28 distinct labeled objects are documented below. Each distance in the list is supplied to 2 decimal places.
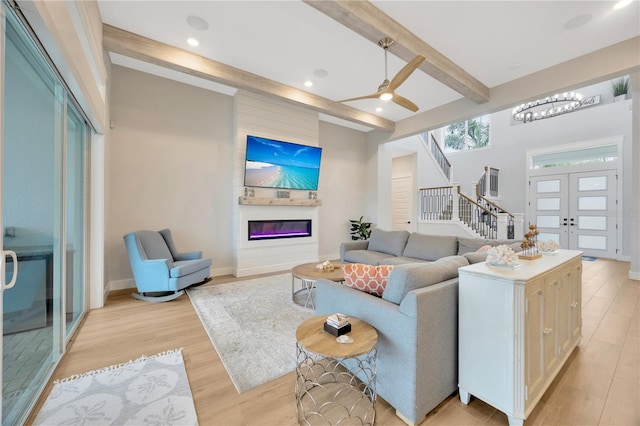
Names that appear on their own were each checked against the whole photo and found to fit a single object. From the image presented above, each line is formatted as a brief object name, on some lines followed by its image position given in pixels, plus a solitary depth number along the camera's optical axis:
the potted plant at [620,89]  6.39
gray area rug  2.09
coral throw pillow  1.91
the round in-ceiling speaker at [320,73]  4.17
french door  6.46
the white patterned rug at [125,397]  1.58
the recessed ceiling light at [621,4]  2.66
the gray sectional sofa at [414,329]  1.50
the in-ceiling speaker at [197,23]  3.07
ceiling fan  2.87
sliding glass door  1.50
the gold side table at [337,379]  1.46
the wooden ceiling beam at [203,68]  3.31
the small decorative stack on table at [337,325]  1.58
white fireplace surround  4.87
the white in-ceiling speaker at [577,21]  2.88
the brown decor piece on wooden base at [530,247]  2.03
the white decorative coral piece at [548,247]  2.24
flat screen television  4.87
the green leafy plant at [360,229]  6.75
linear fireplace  5.07
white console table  1.46
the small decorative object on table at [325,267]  3.38
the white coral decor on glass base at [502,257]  1.67
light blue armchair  3.48
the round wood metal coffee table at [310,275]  3.11
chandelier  7.07
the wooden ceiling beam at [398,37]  2.62
